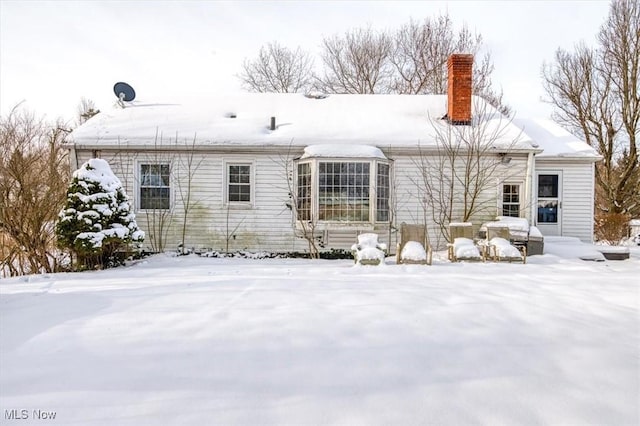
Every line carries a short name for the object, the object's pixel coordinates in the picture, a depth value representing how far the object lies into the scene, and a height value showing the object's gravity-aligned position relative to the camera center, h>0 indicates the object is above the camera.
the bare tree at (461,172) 10.49 +1.03
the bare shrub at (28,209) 8.02 -0.04
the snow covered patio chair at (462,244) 8.37 -0.88
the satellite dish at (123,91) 12.59 +4.01
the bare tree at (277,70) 25.66 +9.62
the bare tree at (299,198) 10.19 +0.27
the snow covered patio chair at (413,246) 8.00 -0.90
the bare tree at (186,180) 10.80 +0.81
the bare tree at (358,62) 24.47 +9.77
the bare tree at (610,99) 17.72 +5.72
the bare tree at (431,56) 21.02 +9.51
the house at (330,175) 10.12 +0.93
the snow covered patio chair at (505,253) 8.28 -1.03
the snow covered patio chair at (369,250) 7.66 -0.92
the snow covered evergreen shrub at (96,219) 7.69 -0.24
